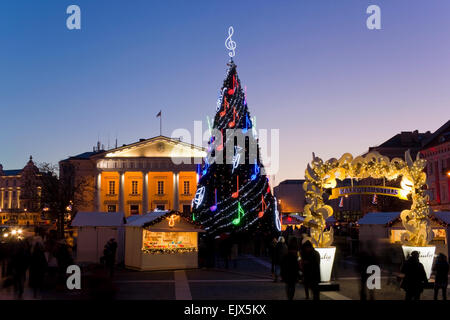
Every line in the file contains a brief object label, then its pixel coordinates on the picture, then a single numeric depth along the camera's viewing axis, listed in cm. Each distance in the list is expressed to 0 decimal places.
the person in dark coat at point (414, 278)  1095
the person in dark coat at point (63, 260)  1570
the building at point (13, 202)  11456
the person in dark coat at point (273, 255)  1786
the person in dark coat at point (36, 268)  1384
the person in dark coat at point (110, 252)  1762
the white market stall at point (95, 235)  2395
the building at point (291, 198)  8531
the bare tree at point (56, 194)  4912
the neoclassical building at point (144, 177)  6519
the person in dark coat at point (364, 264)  1198
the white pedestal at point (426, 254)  1599
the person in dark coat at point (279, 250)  1686
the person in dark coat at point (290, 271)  1234
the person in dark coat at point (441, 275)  1236
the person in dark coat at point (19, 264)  1402
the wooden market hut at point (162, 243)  2088
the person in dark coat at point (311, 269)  1209
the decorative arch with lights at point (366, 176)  1634
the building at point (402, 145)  6675
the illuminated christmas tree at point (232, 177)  2895
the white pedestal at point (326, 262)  1571
